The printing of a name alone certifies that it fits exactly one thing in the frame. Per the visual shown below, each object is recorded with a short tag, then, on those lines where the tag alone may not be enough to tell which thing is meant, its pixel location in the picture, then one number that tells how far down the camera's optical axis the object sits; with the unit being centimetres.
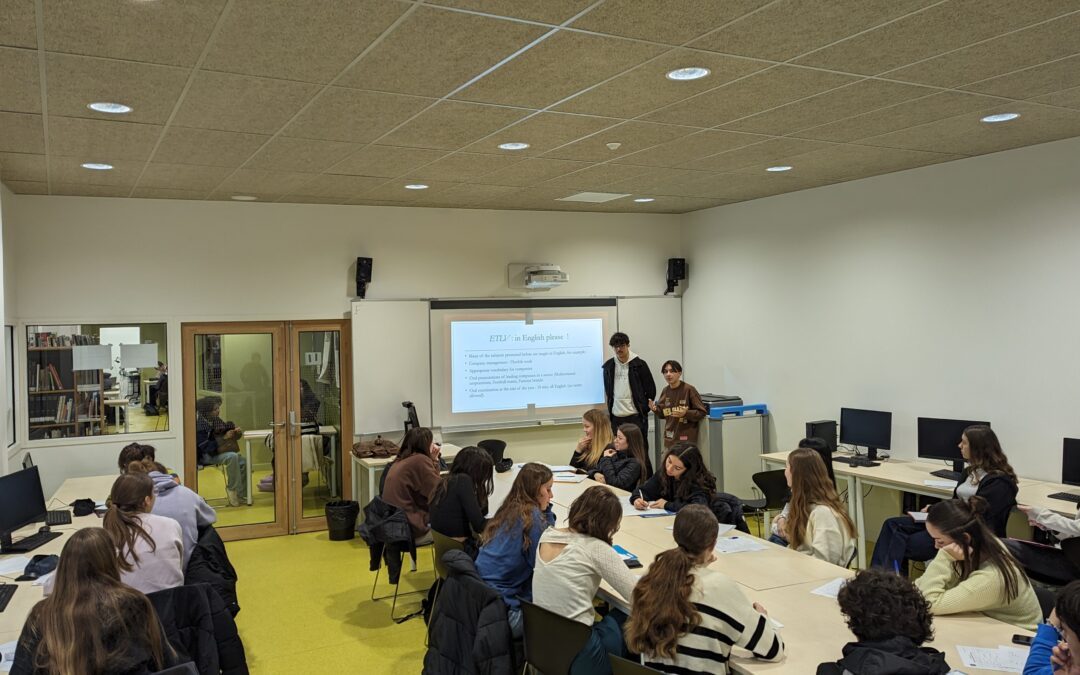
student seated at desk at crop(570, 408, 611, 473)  672
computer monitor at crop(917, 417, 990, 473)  606
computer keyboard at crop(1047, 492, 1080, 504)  508
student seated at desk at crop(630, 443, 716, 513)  512
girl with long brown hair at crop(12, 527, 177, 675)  262
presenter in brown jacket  777
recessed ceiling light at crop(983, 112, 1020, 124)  479
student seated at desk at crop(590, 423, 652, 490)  618
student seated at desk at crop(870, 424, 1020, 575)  474
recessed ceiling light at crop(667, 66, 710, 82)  372
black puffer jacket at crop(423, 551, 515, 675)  341
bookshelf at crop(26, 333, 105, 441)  689
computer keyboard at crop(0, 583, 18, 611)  356
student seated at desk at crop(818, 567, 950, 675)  239
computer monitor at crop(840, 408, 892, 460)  668
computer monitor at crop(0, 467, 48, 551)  454
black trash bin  759
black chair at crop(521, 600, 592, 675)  308
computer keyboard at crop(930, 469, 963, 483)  582
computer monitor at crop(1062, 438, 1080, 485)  531
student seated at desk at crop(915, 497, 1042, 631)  318
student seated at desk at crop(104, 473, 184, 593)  362
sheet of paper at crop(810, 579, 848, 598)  354
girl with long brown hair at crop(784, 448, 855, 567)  420
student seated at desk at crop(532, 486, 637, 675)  342
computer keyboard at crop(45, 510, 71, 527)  503
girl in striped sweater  284
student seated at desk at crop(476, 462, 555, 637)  397
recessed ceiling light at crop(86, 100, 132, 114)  409
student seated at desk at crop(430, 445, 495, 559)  478
